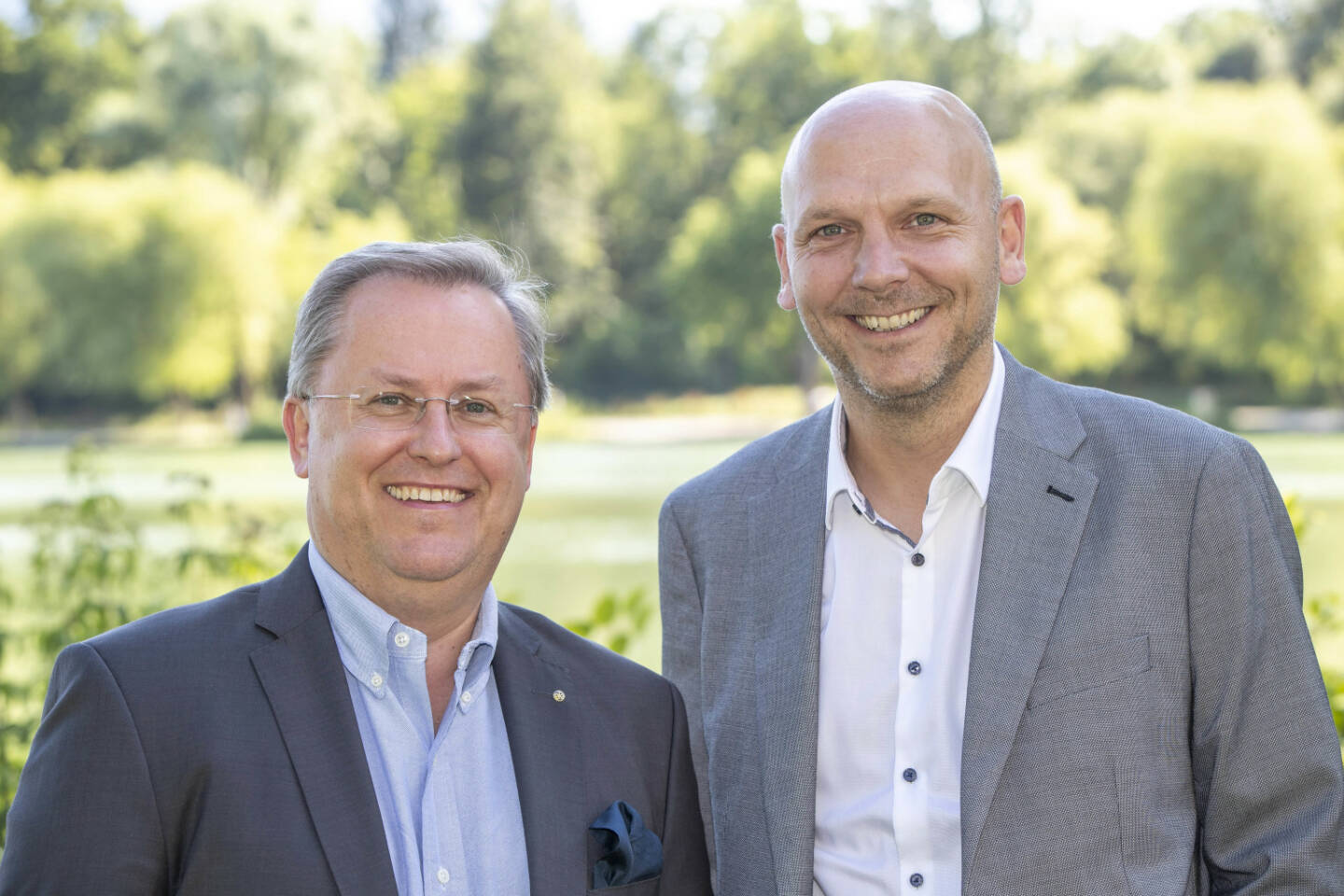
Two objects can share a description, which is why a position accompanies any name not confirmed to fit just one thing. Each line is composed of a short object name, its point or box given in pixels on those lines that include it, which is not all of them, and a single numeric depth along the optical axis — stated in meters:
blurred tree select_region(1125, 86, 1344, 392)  33.59
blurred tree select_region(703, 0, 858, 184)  52.91
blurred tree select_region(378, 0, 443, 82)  60.84
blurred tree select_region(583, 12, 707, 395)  52.91
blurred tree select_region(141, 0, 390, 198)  43.41
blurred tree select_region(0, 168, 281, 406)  40.22
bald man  2.17
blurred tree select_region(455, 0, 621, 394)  49.34
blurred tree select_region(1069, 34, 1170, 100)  48.38
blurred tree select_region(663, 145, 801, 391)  46.31
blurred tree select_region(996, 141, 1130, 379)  41.09
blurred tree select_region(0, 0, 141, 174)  40.47
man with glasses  1.82
